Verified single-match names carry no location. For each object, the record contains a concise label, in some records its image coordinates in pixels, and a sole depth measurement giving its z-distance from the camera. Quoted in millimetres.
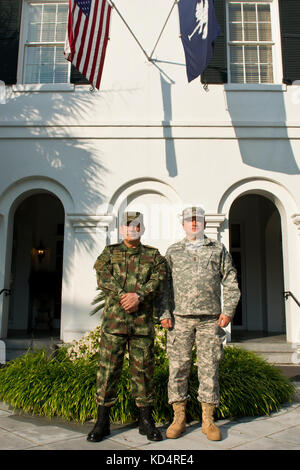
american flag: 6523
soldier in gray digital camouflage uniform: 3561
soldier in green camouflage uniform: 3475
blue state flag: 6797
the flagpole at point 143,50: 7751
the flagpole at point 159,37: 7667
